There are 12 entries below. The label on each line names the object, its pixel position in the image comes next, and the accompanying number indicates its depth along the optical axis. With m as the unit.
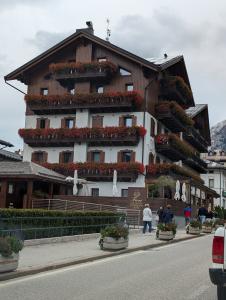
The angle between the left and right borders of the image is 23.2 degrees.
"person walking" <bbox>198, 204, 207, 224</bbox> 38.61
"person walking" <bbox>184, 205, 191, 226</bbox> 35.88
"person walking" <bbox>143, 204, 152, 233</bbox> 28.67
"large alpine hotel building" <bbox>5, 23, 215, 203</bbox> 45.66
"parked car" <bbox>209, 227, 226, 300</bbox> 8.13
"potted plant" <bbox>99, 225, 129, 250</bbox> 18.88
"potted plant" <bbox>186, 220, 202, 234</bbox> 31.23
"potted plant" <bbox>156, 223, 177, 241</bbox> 24.92
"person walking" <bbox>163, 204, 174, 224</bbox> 29.06
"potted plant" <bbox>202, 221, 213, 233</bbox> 33.97
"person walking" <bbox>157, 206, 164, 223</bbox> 29.39
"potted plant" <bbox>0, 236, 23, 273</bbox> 11.78
